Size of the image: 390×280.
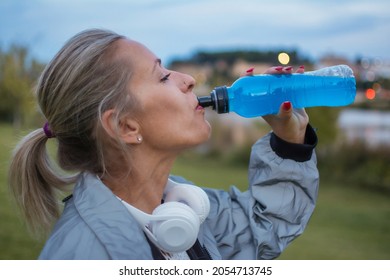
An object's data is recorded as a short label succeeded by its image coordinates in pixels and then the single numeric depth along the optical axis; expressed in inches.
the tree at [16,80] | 684.7
